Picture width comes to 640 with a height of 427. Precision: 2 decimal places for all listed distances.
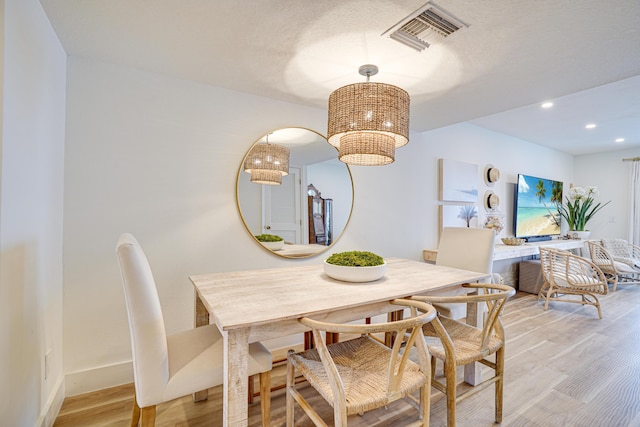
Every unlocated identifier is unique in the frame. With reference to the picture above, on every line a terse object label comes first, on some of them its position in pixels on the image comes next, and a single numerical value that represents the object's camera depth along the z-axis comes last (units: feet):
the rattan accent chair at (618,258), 14.23
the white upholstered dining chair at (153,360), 3.61
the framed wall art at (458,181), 11.70
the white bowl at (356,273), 5.32
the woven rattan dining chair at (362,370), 3.39
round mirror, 7.52
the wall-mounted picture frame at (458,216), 11.81
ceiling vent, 4.50
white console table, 11.05
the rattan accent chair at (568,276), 11.01
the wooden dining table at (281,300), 3.51
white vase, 16.97
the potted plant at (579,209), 16.52
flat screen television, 15.25
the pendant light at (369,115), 4.95
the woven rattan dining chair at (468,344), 4.43
